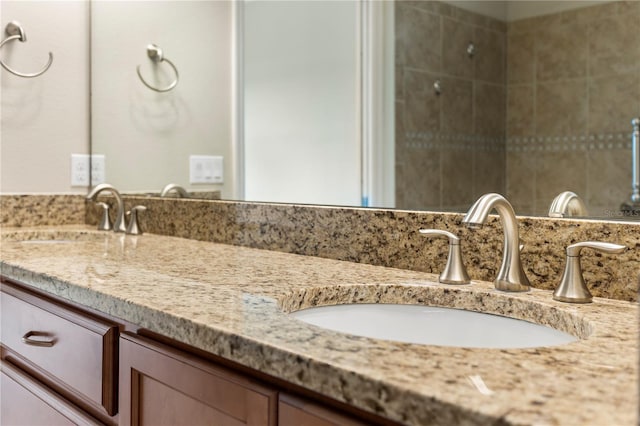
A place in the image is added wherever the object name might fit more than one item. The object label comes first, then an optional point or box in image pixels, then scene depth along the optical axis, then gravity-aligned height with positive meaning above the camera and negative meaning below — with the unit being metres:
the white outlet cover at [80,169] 2.29 +0.15
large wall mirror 1.00 +0.23
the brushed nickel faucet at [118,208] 2.04 +0.01
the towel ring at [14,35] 2.11 +0.58
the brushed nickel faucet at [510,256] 0.99 -0.07
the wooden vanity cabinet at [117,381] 0.72 -0.24
